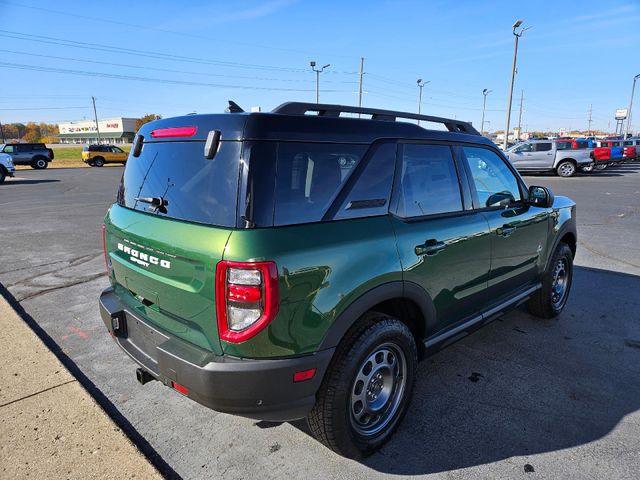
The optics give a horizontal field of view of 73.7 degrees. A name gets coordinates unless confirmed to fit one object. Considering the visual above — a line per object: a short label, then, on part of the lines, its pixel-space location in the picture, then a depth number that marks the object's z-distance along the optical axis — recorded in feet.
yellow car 119.14
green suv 6.39
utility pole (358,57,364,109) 133.18
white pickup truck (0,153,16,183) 66.85
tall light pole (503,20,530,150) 84.30
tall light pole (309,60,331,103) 117.29
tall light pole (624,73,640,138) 162.63
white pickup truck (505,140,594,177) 72.38
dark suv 103.06
